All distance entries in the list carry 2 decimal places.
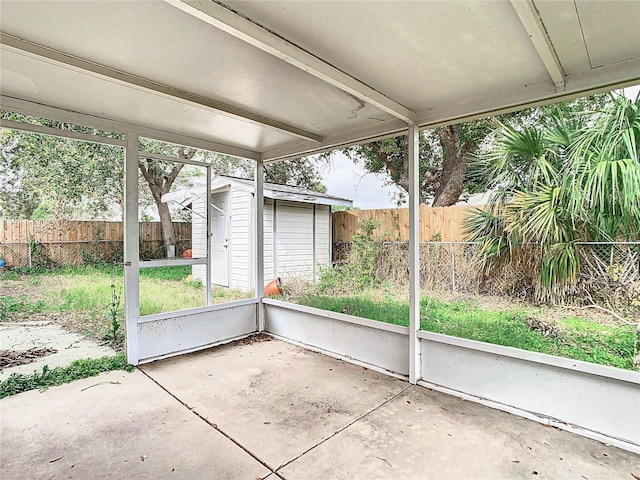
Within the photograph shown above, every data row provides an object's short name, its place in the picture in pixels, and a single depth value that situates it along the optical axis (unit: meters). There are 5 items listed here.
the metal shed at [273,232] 5.85
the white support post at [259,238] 4.49
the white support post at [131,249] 3.27
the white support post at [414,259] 2.93
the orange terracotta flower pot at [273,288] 5.36
